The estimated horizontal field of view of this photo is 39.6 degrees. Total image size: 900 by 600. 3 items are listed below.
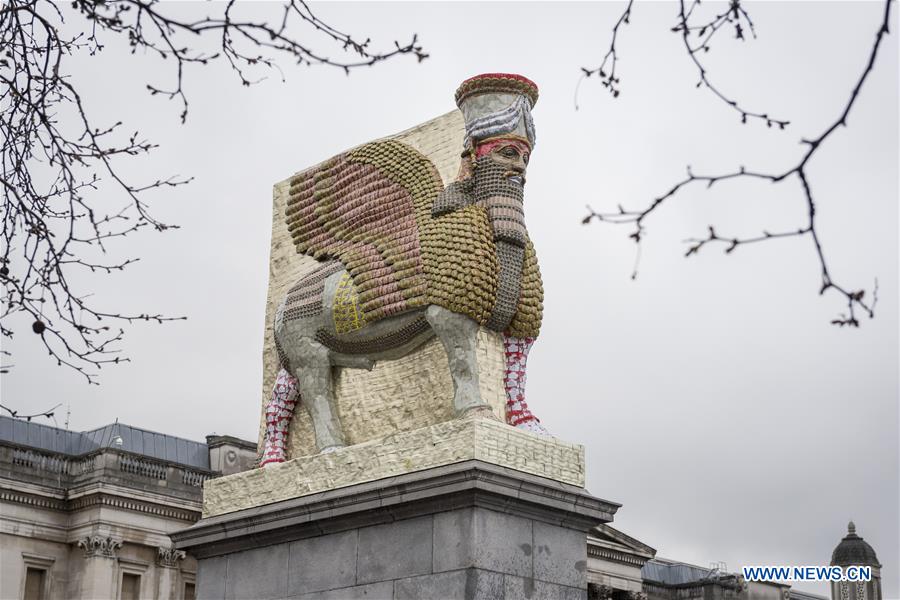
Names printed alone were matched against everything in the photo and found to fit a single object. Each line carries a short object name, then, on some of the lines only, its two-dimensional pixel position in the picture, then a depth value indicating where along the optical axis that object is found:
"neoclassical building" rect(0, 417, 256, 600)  34.53
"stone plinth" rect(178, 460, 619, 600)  11.70
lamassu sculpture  12.86
